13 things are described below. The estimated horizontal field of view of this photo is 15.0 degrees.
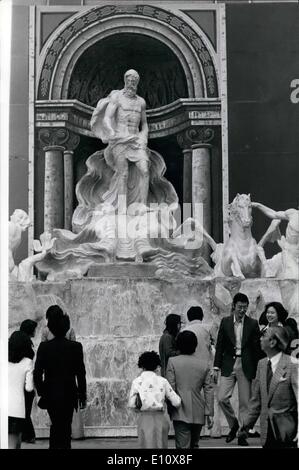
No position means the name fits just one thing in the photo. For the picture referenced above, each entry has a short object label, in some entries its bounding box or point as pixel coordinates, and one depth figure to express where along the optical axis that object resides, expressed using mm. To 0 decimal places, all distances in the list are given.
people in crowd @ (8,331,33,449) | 9422
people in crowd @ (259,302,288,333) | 10789
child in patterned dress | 8969
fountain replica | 11898
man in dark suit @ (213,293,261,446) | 10623
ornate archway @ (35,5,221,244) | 13336
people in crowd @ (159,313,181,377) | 10508
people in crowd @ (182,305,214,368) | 10664
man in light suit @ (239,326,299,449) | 8883
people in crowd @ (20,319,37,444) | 9789
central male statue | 13312
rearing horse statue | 12695
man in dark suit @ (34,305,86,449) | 8992
